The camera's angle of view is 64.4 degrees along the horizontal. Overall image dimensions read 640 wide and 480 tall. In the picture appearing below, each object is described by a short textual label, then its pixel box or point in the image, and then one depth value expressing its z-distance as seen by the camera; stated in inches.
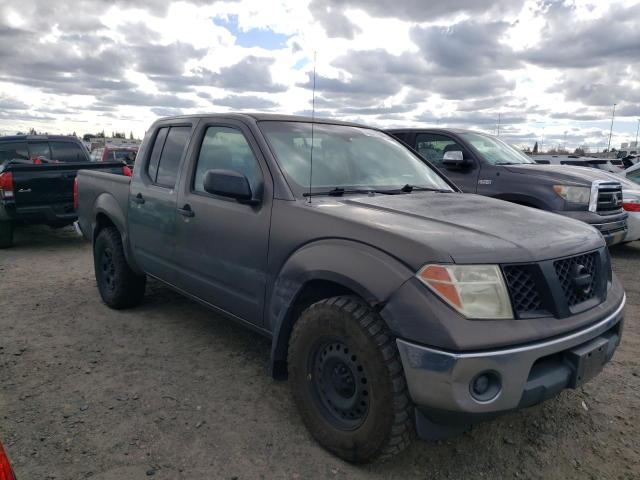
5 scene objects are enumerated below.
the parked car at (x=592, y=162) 605.6
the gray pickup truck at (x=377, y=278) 87.8
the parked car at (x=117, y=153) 800.3
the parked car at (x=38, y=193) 309.6
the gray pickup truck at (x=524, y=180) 251.8
